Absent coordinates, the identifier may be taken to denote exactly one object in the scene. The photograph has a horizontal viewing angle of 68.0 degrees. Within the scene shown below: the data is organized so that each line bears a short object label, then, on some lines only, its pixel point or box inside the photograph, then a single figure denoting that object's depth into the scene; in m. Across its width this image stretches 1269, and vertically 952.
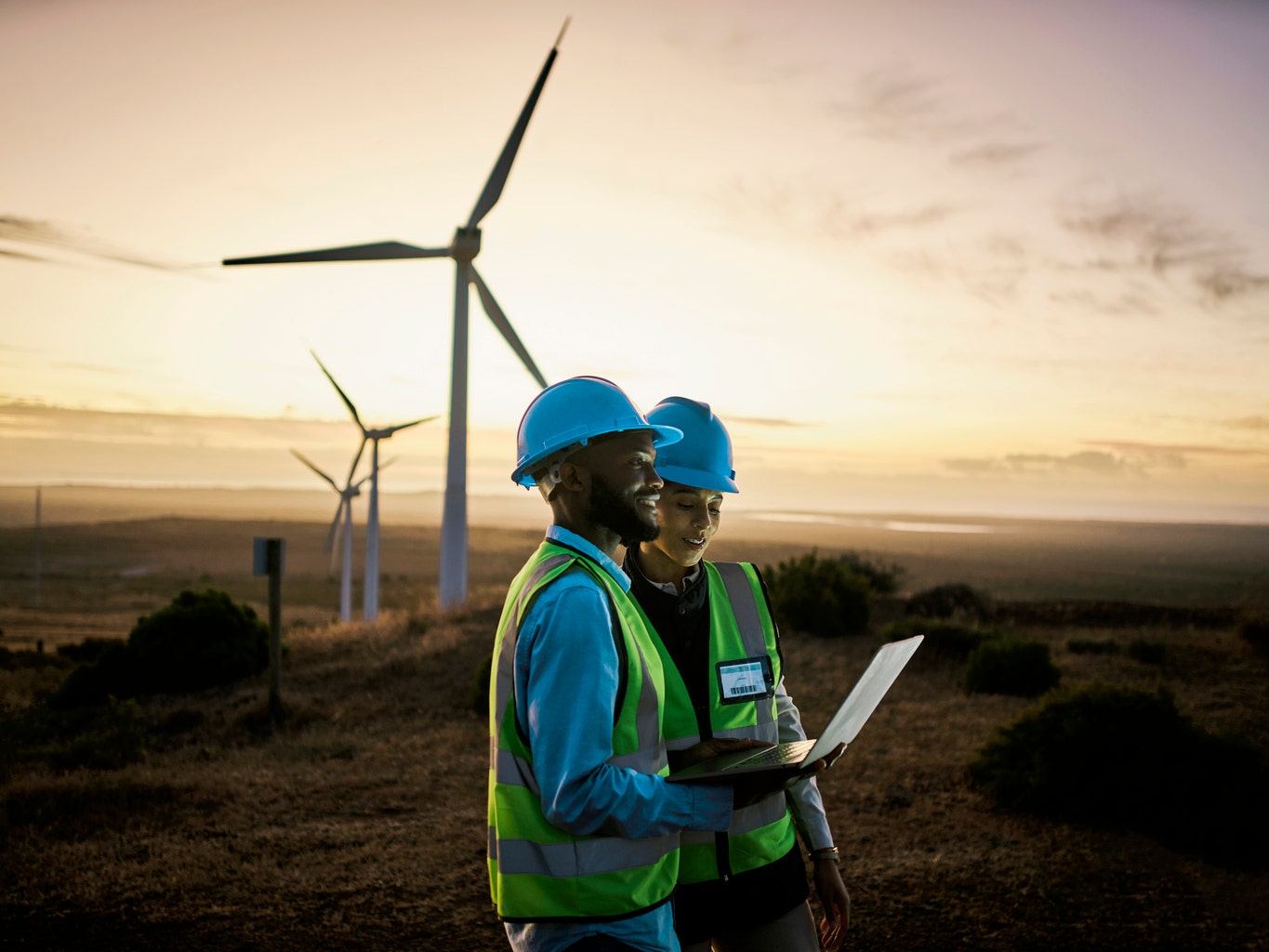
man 2.05
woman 2.91
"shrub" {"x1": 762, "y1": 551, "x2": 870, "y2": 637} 17.06
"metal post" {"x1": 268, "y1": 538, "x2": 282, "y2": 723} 12.26
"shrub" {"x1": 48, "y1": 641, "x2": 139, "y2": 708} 15.03
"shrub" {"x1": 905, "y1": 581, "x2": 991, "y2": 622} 20.64
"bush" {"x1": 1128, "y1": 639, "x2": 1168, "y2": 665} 15.20
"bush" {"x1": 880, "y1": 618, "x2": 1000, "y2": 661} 15.94
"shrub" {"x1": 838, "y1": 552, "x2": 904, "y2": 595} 24.11
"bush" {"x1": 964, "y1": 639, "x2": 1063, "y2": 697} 13.19
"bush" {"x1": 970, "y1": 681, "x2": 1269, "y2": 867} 7.39
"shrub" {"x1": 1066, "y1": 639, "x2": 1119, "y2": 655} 16.33
